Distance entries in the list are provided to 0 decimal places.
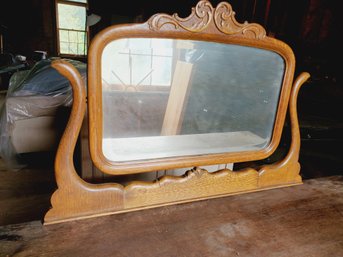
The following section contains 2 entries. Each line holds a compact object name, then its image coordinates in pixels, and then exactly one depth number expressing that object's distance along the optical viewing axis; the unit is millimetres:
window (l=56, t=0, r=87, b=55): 10078
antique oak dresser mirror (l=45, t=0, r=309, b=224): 720
